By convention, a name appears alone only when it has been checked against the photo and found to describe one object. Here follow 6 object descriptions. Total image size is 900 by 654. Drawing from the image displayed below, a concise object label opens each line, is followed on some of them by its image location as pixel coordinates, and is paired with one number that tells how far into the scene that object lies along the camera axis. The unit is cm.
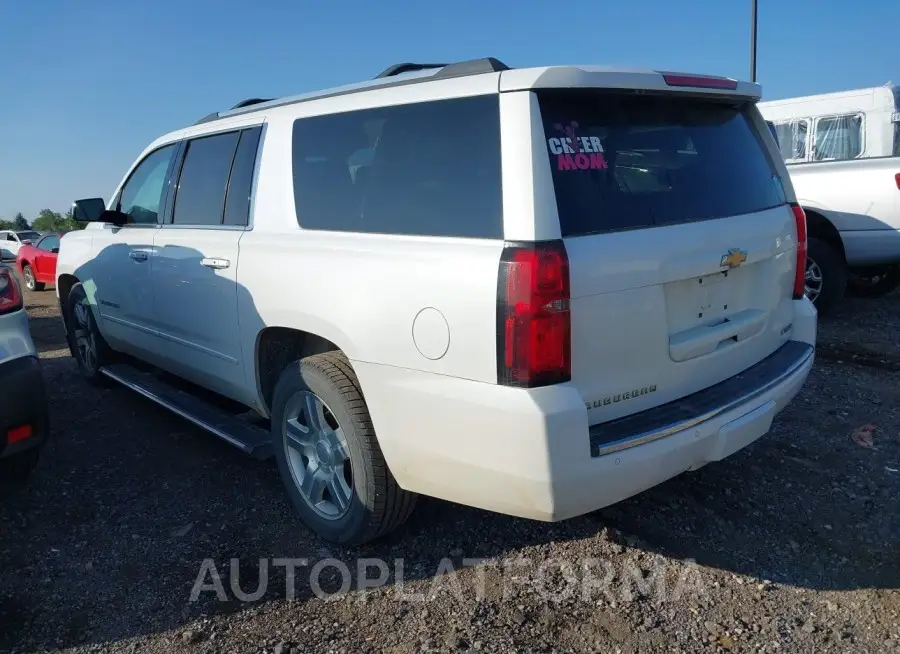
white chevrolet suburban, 243
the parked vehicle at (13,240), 1773
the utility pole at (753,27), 1557
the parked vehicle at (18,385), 343
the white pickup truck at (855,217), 679
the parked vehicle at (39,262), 1399
